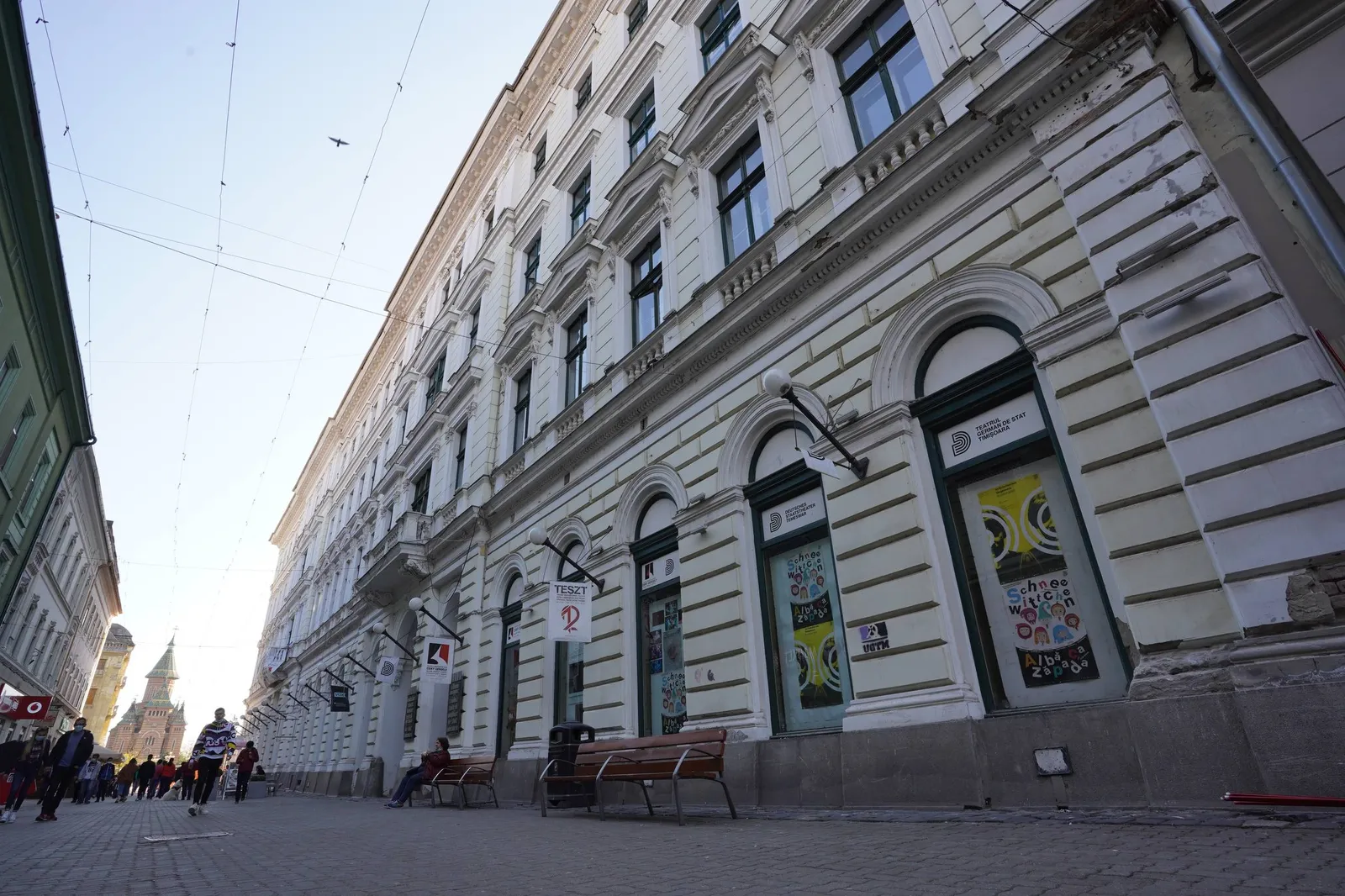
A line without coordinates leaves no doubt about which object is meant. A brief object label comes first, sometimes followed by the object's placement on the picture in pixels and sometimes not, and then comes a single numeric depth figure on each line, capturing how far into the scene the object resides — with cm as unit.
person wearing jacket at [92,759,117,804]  2690
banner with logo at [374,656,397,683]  1928
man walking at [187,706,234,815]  1302
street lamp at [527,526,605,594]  1206
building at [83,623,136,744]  8662
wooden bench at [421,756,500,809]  1224
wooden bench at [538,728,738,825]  706
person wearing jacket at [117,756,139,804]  2761
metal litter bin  942
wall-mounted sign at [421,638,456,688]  1520
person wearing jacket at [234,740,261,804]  2106
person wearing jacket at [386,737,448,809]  1311
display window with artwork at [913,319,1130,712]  627
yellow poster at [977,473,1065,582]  668
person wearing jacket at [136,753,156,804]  3099
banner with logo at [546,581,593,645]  1105
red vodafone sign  1512
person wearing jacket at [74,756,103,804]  2195
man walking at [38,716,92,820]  1149
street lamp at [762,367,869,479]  770
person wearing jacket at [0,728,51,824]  1148
